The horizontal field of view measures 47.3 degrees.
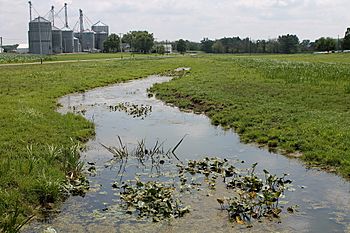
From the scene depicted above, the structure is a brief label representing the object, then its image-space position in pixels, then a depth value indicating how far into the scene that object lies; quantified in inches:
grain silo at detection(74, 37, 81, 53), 5649.6
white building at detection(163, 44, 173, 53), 6265.3
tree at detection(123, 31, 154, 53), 5393.7
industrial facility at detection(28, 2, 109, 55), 4675.2
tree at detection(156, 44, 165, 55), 5501.5
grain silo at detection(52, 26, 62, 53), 5037.4
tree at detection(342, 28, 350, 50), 4386.1
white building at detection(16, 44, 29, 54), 5925.2
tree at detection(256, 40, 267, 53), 6033.5
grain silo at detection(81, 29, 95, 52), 5964.6
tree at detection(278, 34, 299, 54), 5753.0
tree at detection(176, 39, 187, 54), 6348.4
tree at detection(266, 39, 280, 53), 5871.6
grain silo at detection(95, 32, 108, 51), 6370.1
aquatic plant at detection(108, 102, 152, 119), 797.2
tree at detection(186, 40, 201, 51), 7457.2
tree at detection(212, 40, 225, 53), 6299.2
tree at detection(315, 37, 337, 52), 5034.5
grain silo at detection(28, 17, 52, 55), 4640.8
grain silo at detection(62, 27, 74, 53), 5354.3
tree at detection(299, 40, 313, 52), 6142.7
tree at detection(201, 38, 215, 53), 6742.1
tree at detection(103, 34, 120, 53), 5527.6
